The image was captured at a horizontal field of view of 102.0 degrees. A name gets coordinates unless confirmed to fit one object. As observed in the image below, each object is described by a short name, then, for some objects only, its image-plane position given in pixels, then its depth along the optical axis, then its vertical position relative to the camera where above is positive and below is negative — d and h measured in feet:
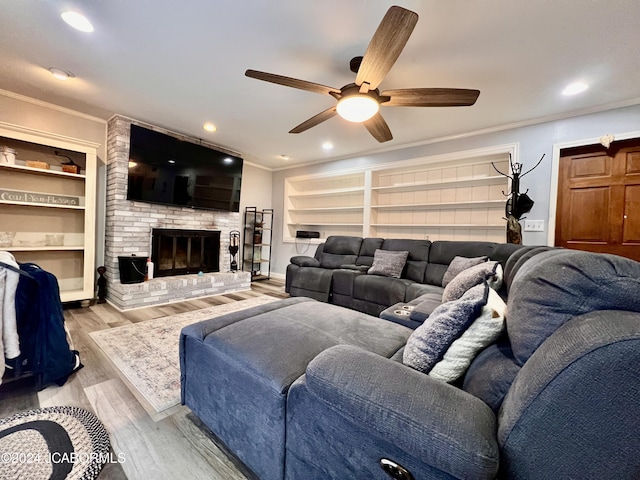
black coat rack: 9.99 +1.38
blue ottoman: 3.37 -1.87
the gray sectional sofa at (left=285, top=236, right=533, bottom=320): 9.84 -1.58
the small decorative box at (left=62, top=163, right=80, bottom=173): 10.36 +2.32
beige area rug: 5.55 -3.40
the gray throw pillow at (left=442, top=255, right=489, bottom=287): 8.73 -0.85
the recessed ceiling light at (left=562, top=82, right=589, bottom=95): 7.82 +4.87
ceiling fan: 4.61 +3.60
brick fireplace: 11.16 -0.21
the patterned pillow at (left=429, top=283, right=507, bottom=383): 2.83 -1.14
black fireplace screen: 12.85 -1.12
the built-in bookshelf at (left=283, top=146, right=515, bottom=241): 11.85 +2.14
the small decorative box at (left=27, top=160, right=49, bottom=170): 9.63 +2.25
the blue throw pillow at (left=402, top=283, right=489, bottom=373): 2.89 -1.06
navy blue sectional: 1.68 -1.36
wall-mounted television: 11.64 +2.89
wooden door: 9.02 +1.74
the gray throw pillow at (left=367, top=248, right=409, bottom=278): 11.10 -1.12
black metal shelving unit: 17.66 -0.58
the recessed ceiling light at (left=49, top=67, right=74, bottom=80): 7.92 +4.73
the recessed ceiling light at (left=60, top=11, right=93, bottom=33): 5.75 +4.69
